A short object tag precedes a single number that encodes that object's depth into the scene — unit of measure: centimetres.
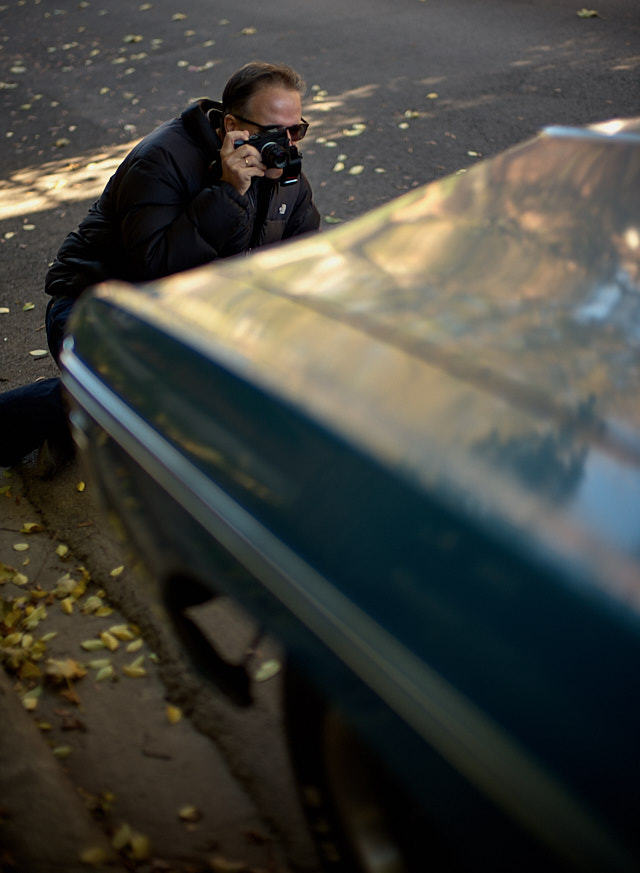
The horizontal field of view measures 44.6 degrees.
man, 270
